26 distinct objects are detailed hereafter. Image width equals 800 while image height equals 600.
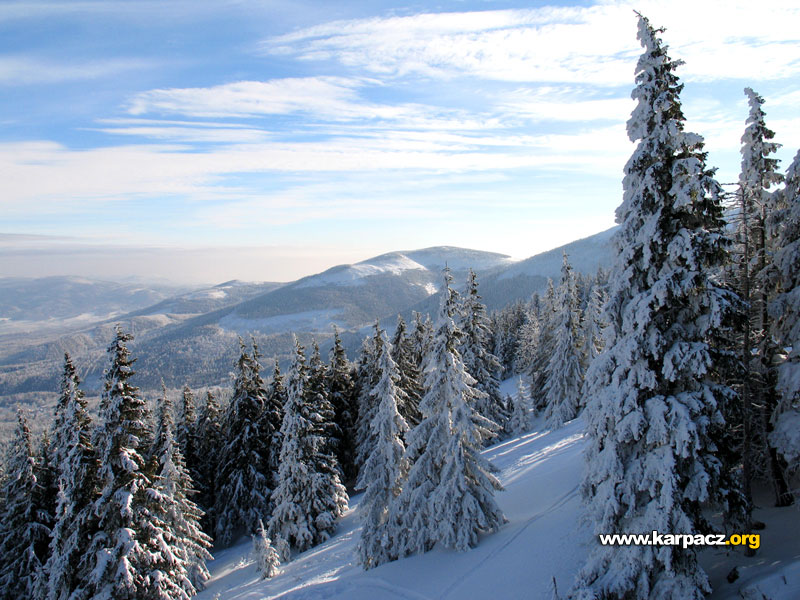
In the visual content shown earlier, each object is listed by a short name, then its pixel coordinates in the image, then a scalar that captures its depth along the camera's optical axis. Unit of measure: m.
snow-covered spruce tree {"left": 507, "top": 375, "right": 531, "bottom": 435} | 42.50
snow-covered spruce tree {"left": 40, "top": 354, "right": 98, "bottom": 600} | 17.53
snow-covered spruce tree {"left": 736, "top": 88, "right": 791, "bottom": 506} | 13.42
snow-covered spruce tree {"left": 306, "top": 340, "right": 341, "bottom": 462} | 33.53
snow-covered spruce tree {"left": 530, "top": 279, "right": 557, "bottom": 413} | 43.22
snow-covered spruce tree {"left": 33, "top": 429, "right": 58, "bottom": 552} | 26.56
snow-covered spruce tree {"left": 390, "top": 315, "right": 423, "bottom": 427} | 37.19
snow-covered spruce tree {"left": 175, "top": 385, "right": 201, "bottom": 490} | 35.56
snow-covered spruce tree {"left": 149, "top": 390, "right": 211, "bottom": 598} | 26.12
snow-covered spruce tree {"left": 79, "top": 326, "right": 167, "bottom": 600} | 16.08
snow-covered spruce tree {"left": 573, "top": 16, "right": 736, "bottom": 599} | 10.13
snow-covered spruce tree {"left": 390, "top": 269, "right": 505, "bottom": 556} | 18.11
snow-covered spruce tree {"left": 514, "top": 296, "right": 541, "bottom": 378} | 63.91
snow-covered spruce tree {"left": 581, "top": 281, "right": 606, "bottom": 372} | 36.97
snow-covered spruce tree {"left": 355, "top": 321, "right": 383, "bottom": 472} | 35.72
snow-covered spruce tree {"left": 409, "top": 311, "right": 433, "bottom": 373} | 39.69
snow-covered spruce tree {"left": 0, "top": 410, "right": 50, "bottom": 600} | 25.84
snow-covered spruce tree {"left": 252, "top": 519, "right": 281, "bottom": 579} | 24.89
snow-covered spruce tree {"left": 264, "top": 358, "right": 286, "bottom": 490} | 34.75
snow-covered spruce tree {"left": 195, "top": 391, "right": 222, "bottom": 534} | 36.84
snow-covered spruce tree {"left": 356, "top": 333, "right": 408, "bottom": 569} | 20.97
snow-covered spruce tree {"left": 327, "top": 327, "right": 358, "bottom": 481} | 39.06
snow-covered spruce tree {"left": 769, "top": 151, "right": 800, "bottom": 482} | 12.47
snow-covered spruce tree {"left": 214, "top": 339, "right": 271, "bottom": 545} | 33.97
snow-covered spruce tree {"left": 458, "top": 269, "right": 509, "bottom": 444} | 35.30
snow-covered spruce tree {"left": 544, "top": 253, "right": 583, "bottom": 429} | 36.94
